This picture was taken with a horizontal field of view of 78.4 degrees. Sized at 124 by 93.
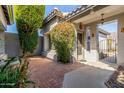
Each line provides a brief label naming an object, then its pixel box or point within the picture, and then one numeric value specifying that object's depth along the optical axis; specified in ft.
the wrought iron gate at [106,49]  19.60
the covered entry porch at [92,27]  14.51
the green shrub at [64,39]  17.00
